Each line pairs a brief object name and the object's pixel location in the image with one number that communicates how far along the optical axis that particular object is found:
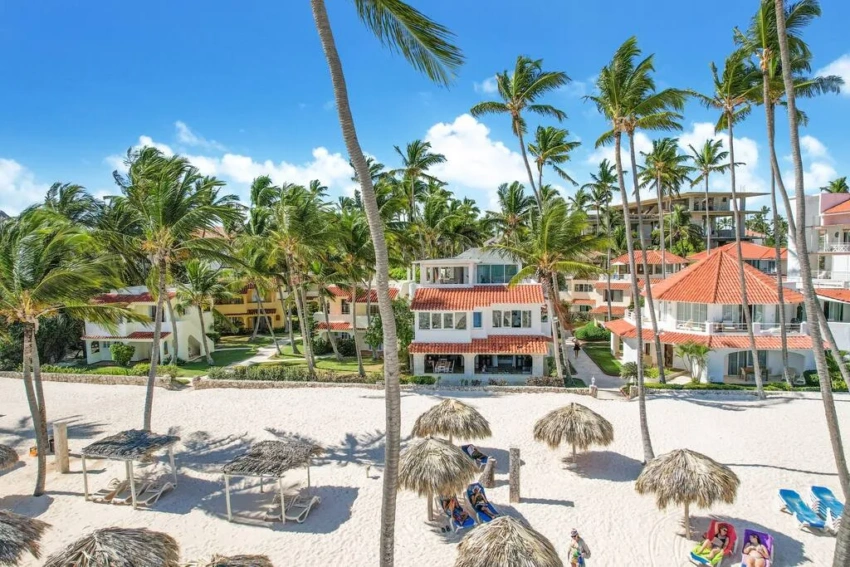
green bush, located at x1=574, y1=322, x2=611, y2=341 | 42.38
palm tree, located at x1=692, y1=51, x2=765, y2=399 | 20.17
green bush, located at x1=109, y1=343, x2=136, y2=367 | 32.97
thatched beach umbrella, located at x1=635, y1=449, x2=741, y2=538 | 12.53
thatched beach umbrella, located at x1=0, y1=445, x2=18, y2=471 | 15.42
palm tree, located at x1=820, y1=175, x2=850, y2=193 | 47.38
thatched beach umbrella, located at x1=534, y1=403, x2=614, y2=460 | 16.28
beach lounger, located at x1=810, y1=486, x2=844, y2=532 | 12.81
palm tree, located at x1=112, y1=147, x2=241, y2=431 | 17.48
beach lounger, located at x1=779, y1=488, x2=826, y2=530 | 12.88
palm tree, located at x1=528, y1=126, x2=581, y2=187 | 33.62
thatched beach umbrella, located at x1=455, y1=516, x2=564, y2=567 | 9.81
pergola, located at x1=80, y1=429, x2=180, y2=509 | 14.57
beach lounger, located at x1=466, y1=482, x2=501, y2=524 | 13.23
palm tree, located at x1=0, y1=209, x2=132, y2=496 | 14.95
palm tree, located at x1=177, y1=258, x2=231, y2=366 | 34.06
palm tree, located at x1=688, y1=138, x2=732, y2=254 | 36.16
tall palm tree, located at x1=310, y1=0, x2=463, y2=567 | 7.23
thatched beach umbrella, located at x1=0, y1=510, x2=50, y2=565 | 10.41
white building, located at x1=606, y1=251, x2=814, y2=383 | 26.97
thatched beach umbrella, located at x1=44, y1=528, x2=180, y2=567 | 9.21
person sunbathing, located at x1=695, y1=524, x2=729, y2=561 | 11.64
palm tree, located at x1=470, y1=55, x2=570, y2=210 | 28.78
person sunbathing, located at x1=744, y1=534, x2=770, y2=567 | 11.09
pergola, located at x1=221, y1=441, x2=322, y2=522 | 13.71
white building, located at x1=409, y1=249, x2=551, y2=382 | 28.20
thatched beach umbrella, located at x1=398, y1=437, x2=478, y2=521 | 13.09
